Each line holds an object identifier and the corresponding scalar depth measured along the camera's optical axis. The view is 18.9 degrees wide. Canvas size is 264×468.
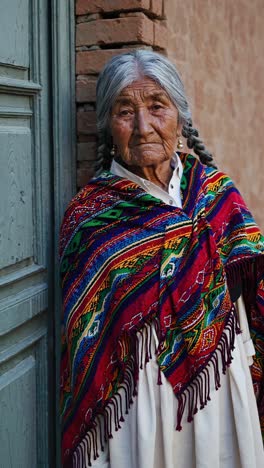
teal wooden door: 2.52
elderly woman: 2.37
